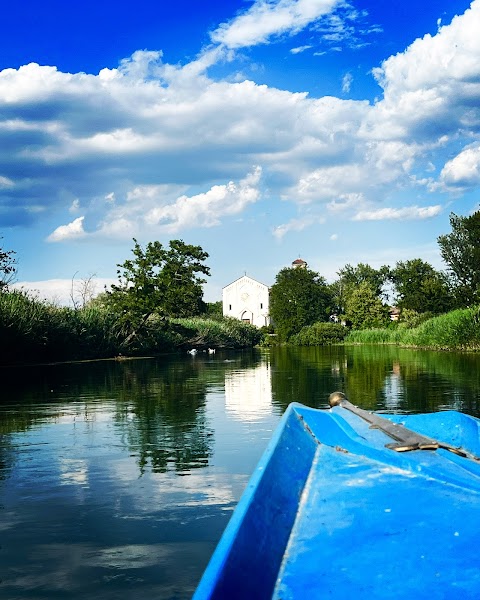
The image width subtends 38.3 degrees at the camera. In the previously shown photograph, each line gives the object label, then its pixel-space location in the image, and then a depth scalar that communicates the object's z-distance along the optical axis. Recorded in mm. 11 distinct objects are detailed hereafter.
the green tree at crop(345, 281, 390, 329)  75500
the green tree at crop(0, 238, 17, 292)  30984
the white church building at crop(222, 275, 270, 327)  85188
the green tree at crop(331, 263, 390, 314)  95488
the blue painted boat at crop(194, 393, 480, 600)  2340
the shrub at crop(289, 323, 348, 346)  65500
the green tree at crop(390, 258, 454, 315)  56550
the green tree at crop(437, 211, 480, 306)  48656
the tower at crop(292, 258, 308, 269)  100038
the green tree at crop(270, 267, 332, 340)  76375
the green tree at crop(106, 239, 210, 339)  35938
